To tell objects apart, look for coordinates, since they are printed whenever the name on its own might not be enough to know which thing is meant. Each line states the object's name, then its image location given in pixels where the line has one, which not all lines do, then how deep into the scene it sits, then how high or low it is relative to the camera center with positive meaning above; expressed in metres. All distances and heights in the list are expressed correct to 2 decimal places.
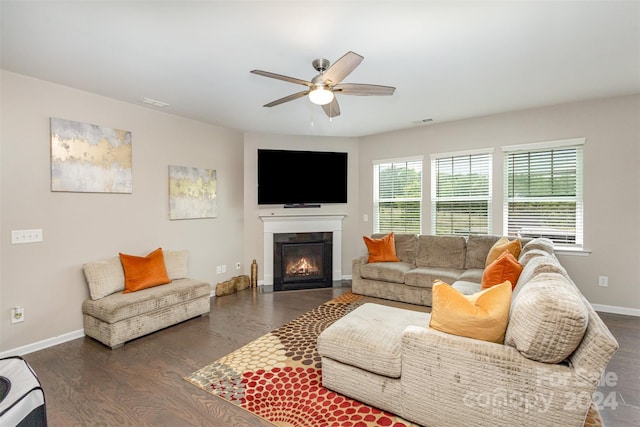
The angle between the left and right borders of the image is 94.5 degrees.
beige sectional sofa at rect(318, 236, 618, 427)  1.38 -0.87
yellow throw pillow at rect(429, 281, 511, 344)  1.66 -0.60
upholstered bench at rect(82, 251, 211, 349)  2.86 -1.03
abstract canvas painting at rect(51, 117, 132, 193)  3.02 +0.54
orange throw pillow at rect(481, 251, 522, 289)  2.50 -0.54
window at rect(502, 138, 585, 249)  3.88 +0.24
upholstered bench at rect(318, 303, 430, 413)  1.87 -0.98
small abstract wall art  4.10 +0.21
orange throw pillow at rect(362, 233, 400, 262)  4.61 -0.65
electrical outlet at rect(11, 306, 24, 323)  2.74 -1.00
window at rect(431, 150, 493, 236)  4.46 +0.24
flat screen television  4.95 +0.53
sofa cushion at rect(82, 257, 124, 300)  3.08 -0.75
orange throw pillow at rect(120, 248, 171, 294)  3.28 -0.74
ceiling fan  2.08 +0.99
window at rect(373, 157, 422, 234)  5.02 +0.22
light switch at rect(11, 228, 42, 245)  2.75 -0.28
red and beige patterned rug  1.88 -1.34
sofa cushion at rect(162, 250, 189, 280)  3.78 -0.73
